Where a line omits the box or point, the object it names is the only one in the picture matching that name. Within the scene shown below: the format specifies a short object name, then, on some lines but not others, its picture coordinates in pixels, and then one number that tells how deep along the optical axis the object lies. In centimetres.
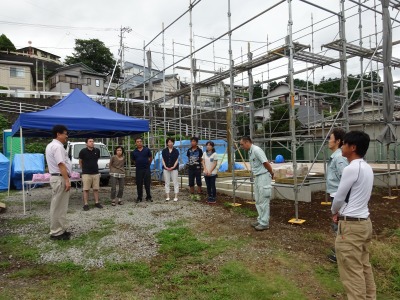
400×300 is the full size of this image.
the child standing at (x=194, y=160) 863
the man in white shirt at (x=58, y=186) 488
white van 1199
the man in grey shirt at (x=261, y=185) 532
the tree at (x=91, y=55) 4194
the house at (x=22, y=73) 3011
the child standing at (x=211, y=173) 798
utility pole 1711
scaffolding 678
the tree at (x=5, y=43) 3966
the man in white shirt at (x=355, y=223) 258
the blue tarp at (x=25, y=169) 1149
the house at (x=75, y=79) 3328
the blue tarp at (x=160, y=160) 1219
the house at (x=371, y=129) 1132
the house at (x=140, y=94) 3419
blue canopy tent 693
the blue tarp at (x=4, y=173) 1097
